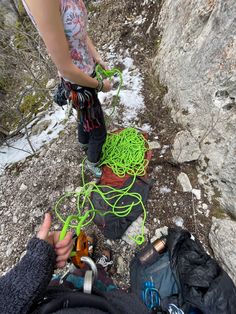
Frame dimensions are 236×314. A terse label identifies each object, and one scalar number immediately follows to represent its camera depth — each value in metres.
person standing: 0.92
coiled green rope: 2.01
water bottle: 1.57
